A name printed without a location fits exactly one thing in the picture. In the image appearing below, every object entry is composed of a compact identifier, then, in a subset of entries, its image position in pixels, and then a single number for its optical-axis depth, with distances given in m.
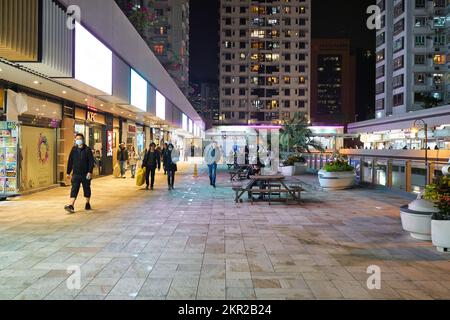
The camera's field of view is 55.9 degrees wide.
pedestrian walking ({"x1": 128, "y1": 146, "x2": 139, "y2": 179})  22.29
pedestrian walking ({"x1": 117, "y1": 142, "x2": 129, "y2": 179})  20.55
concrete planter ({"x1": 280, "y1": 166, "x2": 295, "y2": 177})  25.11
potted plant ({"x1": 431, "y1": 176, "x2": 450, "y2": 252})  6.54
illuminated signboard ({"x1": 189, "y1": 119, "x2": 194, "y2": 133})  48.62
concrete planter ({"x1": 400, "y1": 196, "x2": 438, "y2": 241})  7.29
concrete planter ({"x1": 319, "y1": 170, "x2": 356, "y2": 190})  15.91
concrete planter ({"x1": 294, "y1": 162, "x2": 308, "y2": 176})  25.62
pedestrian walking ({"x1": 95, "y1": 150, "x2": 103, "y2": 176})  20.58
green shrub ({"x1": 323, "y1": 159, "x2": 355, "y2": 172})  16.12
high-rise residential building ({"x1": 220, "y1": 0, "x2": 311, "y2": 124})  96.69
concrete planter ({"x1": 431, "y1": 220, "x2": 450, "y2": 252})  6.52
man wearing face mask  10.12
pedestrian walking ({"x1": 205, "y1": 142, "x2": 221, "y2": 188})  16.80
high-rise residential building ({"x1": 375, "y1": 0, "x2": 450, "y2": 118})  56.72
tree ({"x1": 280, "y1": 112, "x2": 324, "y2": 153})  28.30
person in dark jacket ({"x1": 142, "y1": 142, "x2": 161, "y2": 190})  16.23
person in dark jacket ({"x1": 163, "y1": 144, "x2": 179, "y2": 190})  15.95
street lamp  12.13
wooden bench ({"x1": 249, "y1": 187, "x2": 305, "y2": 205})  11.80
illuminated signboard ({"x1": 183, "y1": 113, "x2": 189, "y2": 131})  41.50
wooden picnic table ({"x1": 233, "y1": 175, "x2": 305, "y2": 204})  11.84
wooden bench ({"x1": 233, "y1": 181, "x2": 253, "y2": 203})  12.05
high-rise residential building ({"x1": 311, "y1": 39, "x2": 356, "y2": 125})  121.31
